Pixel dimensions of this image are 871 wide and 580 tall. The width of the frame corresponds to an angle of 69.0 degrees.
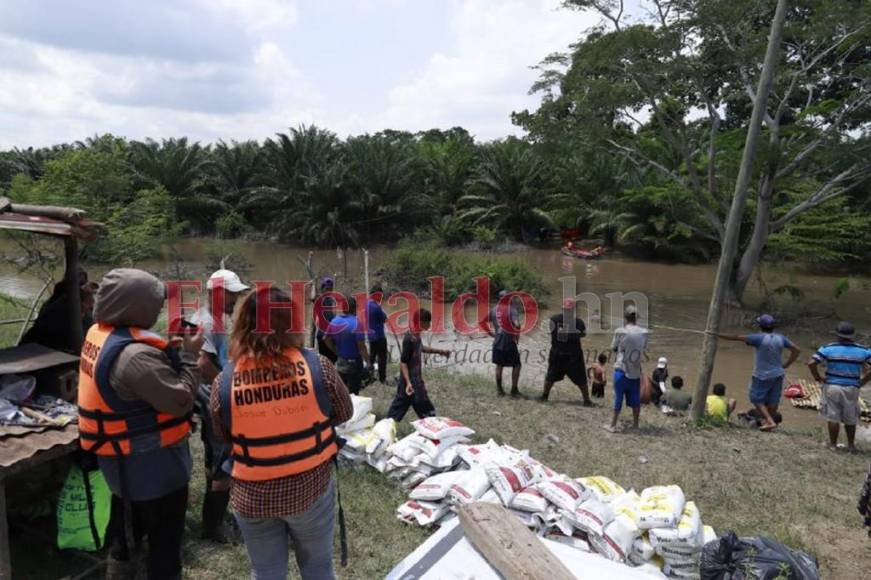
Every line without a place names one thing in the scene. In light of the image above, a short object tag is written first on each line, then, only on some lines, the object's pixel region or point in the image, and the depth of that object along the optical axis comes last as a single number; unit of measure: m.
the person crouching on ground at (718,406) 8.12
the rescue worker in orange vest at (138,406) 2.60
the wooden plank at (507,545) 2.90
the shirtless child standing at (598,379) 9.66
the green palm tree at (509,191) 29.27
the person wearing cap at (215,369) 3.56
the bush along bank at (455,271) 18.92
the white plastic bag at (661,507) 3.88
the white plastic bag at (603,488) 4.42
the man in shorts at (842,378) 6.81
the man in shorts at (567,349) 8.00
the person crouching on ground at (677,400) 8.91
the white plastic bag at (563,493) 4.08
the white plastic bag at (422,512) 4.29
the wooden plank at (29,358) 3.59
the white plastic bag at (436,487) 4.36
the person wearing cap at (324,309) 7.48
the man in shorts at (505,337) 8.41
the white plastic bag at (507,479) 4.22
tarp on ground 2.95
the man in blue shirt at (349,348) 6.64
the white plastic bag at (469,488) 4.22
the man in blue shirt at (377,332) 7.80
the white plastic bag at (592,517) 3.93
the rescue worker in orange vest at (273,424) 2.34
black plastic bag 3.16
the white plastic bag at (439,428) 5.00
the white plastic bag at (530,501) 4.12
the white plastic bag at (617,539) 3.84
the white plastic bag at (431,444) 4.85
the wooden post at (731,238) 7.44
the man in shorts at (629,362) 7.00
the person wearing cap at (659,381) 9.57
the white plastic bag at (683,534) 3.81
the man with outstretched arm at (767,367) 7.55
